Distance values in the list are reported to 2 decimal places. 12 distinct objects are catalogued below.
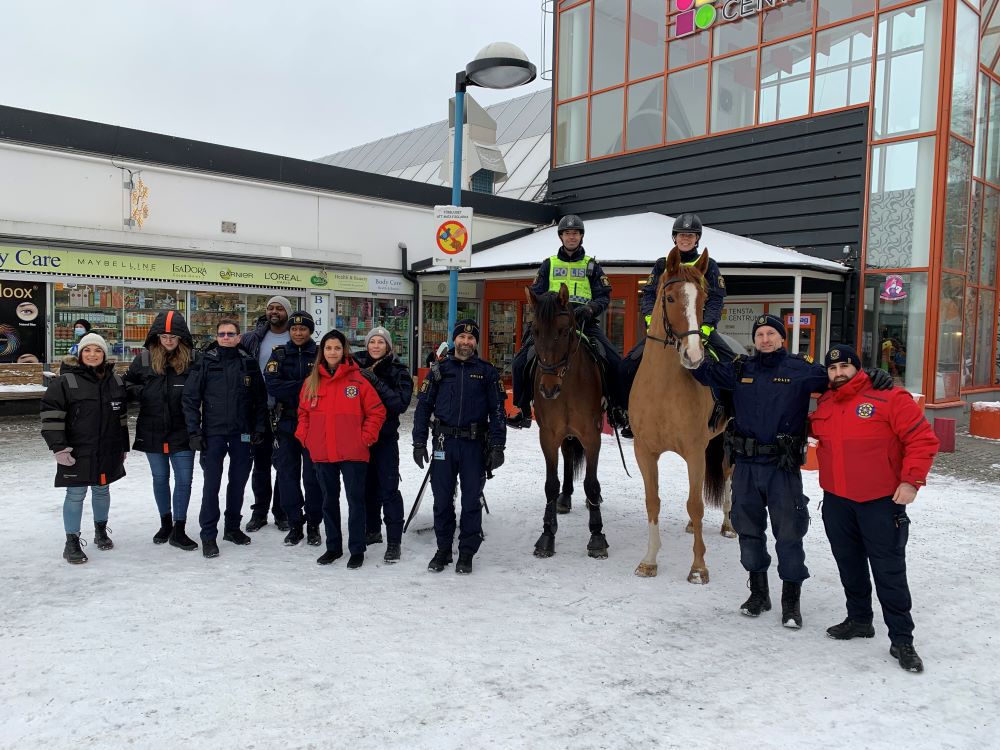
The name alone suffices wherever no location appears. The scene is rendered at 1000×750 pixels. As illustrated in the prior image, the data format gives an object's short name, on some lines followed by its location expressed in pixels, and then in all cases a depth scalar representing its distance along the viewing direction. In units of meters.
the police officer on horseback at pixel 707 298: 5.11
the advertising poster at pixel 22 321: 10.81
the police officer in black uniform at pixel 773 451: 4.07
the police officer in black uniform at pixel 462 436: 5.08
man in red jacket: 3.57
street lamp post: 7.52
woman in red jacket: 4.92
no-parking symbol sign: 8.02
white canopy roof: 12.45
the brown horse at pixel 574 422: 5.45
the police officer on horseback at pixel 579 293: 5.82
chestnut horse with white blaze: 4.61
